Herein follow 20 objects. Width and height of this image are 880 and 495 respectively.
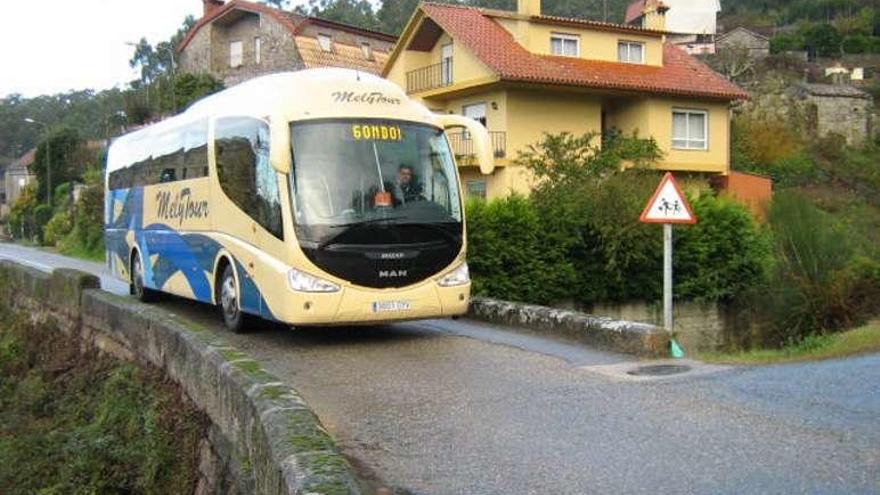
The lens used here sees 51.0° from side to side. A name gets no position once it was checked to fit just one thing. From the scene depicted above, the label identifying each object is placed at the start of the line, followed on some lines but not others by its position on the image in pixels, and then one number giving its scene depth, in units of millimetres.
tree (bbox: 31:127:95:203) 63031
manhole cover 9607
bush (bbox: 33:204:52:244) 60156
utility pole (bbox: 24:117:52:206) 60381
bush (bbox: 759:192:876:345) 17859
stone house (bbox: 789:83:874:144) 55469
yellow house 33656
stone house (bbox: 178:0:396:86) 53219
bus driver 11281
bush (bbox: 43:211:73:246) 51469
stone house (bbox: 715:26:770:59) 76181
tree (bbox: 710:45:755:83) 57912
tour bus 10812
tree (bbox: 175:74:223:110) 51406
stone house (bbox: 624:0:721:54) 87938
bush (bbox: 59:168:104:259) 42000
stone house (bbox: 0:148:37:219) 93500
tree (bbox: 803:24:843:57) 79750
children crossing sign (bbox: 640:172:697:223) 11547
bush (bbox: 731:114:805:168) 47625
